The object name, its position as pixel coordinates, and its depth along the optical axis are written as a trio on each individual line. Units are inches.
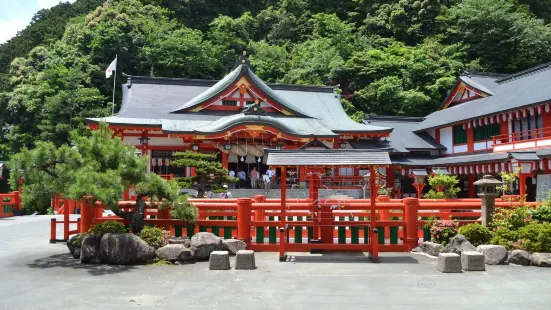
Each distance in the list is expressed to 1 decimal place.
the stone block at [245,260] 389.7
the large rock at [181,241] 436.5
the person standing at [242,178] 1071.6
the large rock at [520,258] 409.4
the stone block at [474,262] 382.0
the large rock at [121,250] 409.1
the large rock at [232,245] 448.1
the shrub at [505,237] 431.5
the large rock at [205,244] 429.1
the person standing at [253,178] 1061.1
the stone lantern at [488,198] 465.7
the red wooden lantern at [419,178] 1067.3
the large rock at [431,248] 450.9
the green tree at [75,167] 422.9
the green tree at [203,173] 809.5
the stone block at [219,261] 386.9
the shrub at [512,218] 450.3
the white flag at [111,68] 1392.5
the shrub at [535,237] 411.5
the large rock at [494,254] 410.3
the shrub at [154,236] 433.7
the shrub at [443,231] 456.1
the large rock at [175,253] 418.9
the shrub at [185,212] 446.9
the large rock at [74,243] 440.9
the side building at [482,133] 935.0
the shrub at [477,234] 443.8
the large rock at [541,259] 401.4
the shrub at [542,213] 457.7
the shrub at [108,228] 429.2
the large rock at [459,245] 418.3
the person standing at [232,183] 1031.7
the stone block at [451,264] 375.9
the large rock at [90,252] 414.9
